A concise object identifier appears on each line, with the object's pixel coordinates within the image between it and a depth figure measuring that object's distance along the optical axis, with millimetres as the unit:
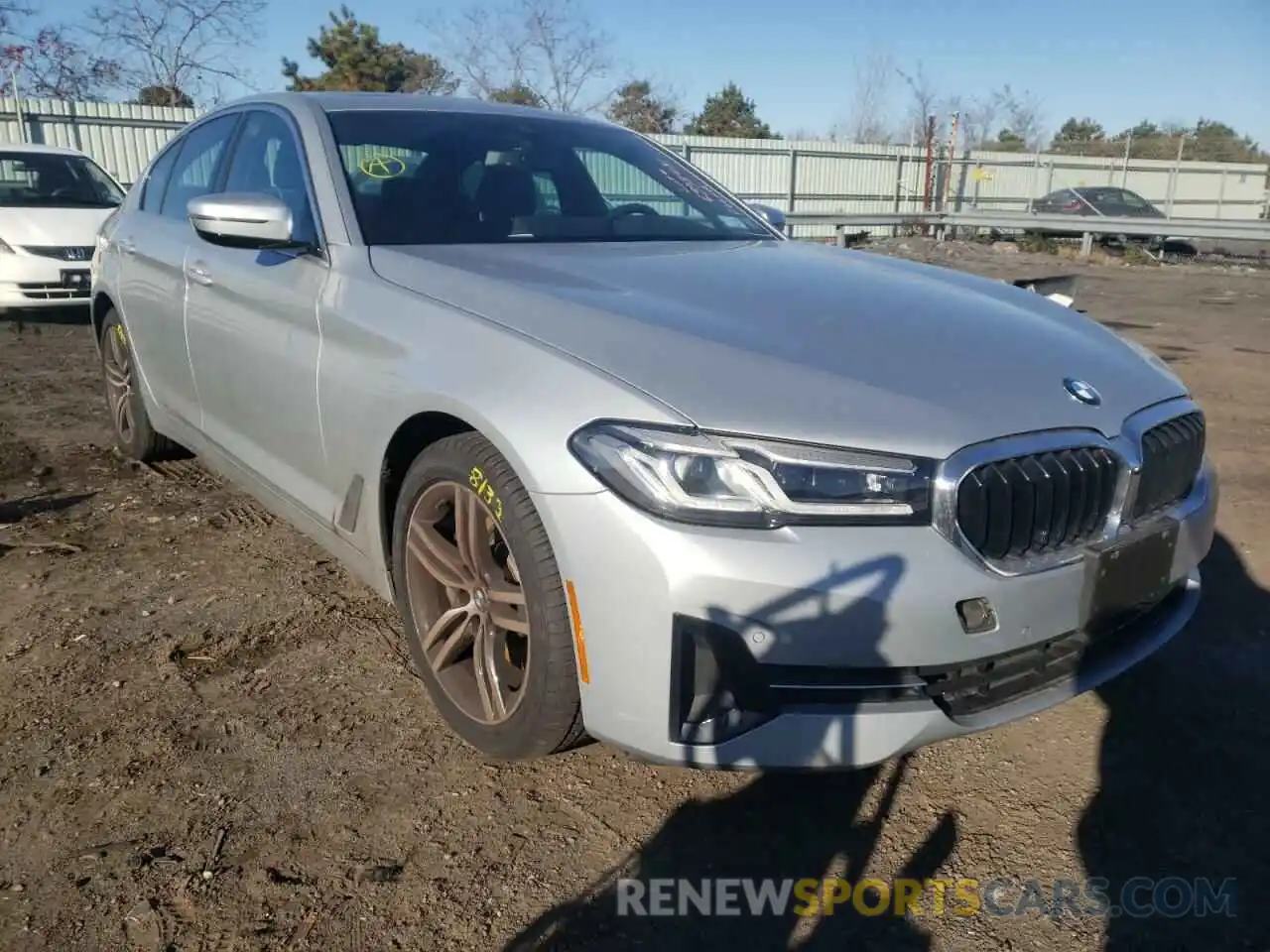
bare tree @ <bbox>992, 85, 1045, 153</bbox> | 41156
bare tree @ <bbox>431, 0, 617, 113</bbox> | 30281
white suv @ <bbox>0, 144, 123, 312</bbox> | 9000
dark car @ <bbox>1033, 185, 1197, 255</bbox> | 20875
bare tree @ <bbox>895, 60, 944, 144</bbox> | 31433
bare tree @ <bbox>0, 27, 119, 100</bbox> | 22031
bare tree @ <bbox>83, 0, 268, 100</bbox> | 23877
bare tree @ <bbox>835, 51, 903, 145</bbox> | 39344
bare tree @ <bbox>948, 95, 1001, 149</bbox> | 35094
